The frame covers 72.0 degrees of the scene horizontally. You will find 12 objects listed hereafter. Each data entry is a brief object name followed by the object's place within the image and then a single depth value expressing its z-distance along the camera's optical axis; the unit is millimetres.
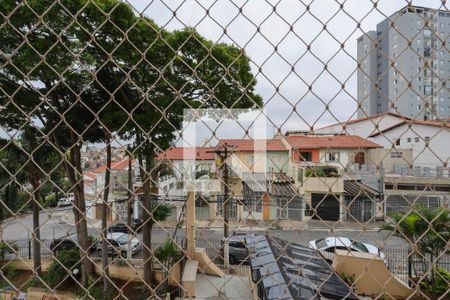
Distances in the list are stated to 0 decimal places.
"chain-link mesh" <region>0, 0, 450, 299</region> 998
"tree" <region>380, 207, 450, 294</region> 3868
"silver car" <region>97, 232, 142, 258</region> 8402
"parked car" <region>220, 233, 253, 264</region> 7840
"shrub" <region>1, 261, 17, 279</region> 7260
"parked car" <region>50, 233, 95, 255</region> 7676
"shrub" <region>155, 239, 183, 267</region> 5842
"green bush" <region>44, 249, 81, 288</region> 6312
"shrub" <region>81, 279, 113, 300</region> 5025
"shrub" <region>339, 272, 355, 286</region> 4957
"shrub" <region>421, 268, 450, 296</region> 4896
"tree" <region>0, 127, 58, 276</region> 4948
